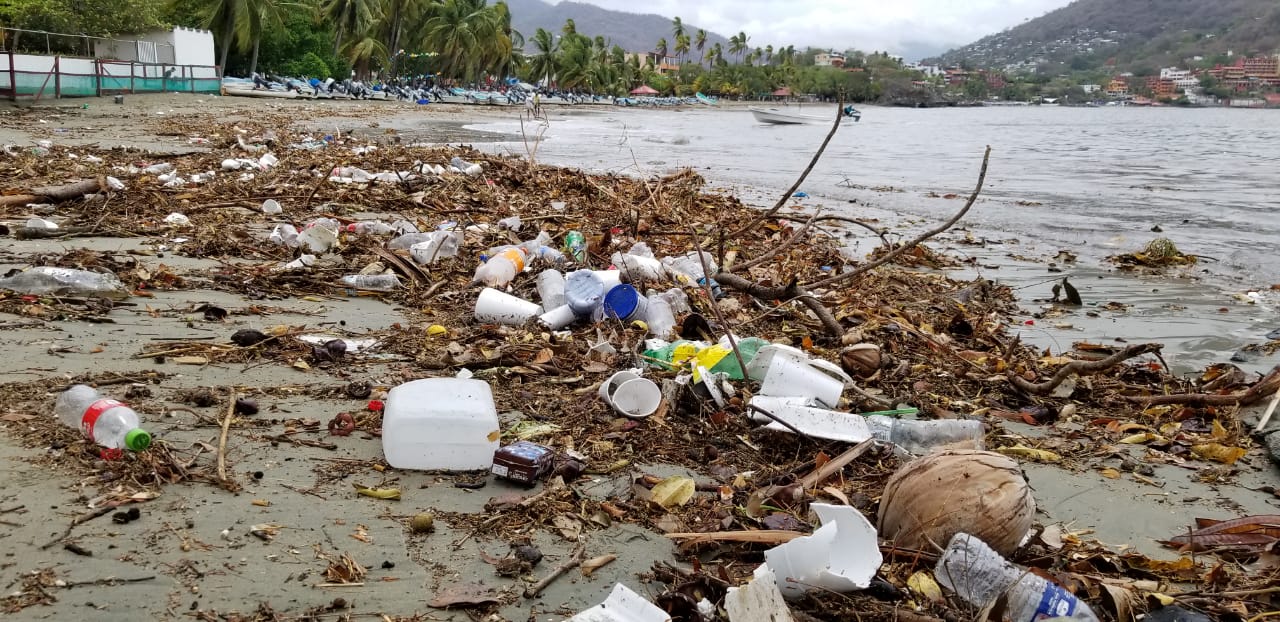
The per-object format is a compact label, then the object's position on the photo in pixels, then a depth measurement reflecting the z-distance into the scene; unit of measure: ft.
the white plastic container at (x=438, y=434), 8.46
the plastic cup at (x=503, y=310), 14.12
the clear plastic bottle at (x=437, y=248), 17.40
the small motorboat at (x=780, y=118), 171.73
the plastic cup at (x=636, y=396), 10.30
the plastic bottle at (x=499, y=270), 16.02
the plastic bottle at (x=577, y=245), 17.51
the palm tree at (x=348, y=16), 172.96
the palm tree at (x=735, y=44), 579.07
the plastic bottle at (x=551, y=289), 14.71
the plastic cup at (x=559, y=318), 13.83
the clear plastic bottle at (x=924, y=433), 9.88
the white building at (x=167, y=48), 107.45
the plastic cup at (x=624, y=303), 14.02
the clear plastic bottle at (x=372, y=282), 15.46
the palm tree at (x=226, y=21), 124.26
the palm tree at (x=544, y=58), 304.71
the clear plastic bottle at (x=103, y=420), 7.64
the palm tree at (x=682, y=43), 510.99
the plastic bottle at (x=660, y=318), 13.85
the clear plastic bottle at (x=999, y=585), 6.35
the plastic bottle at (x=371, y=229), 19.56
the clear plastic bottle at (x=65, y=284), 12.67
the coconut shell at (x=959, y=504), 7.27
